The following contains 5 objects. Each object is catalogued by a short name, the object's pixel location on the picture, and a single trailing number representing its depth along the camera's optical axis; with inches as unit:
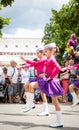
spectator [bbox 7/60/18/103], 379.1
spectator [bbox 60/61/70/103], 372.3
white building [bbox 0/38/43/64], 2009.4
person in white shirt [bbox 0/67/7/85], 391.6
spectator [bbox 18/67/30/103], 378.8
